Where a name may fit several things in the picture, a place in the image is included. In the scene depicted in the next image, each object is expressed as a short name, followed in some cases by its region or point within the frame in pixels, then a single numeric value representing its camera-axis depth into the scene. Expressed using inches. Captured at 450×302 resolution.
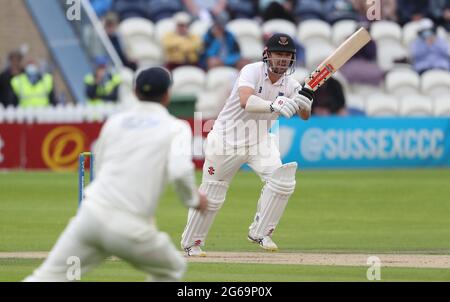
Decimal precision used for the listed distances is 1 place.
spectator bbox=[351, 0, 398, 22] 1008.9
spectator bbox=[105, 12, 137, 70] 951.5
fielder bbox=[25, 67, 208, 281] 279.9
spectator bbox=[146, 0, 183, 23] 1023.0
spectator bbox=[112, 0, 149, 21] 1018.1
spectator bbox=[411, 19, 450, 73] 962.1
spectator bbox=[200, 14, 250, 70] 914.1
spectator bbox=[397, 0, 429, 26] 1053.2
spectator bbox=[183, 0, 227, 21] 1018.7
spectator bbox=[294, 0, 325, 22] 1049.5
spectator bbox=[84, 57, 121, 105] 892.0
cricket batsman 440.5
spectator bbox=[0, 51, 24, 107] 877.2
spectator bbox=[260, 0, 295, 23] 1013.2
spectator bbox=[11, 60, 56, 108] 879.1
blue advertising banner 852.0
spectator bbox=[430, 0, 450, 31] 1039.6
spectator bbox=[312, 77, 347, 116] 882.8
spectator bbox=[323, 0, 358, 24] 1026.1
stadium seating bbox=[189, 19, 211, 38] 973.7
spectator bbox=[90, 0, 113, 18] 1003.9
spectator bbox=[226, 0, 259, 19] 1032.0
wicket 406.5
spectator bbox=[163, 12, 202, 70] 939.3
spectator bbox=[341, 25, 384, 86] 957.2
